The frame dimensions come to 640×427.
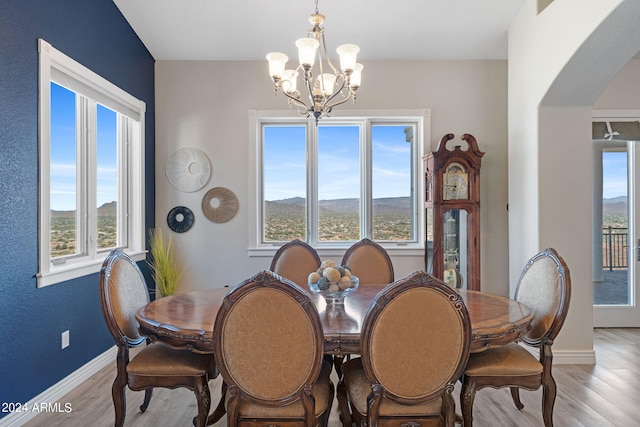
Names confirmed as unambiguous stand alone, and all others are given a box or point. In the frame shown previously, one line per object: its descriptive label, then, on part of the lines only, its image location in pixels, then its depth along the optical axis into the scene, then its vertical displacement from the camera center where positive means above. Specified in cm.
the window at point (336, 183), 423 +34
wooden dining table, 170 -51
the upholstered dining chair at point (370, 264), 301 -38
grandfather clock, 371 +1
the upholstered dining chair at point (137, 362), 194 -74
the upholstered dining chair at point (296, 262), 297 -36
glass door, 409 -20
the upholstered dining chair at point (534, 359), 196 -74
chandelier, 217 +85
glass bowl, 208 -39
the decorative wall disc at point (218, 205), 411 +10
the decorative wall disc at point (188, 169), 410 +48
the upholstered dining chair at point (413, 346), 151 -52
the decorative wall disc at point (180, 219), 411 -5
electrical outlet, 270 -86
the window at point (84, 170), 257 +37
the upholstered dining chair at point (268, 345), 150 -51
